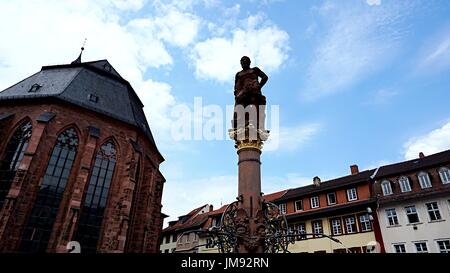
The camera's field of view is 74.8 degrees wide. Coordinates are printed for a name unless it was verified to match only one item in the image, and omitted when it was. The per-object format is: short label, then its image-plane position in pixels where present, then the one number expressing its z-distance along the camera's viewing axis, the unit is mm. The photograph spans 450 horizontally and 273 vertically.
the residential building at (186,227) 33531
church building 15812
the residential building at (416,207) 18391
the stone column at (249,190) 4113
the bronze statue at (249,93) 5473
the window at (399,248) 19091
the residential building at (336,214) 20891
